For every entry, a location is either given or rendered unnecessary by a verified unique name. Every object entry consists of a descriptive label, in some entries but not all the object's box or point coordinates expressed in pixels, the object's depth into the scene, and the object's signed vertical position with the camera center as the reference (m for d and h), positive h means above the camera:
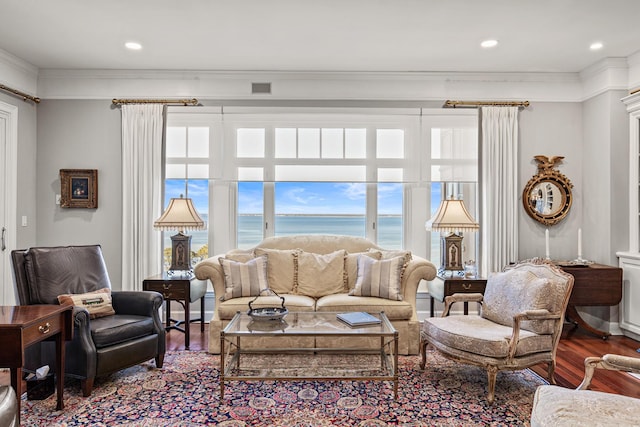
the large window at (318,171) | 4.64 +0.50
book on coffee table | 2.92 -0.74
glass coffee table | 2.65 -1.01
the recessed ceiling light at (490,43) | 3.73 +1.55
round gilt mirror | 4.56 +0.24
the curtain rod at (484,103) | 4.55 +1.22
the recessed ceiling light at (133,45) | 3.80 +1.55
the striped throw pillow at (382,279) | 3.70 -0.56
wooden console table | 4.04 -0.68
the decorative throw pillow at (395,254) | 3.88 -0.36
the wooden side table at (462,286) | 3.88 -0.64
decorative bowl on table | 2.97 -0.70
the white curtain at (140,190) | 4.47 +0.27
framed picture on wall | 4.53 +0.30
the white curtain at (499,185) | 4.53 +0.33
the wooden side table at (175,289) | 3.80 -0.66
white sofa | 3.59 -0.59
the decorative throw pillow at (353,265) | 4.04 -0.48
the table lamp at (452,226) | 4.05 -0.10
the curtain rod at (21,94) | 4.03 +1.21
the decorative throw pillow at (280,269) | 3.99 -0.51
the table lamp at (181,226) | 4.02 -0.10
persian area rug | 2.47 -1.19
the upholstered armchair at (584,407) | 1.66 -0.79
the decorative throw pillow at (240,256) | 3.95 -0.38
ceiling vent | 4.59 +1.39
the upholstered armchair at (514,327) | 2.70 -0.79
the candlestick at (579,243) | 4.21 -0.27
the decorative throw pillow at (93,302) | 3.00 -0.63
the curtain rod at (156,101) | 4.51 +1.22
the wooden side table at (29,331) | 2.16 -0.64
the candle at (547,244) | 4.33 -0.29
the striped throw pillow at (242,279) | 3.70 -0.56
